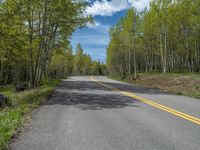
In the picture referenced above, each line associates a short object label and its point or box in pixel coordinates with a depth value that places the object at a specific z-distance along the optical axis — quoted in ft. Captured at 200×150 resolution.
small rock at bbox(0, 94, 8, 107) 25.36
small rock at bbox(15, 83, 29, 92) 44.84
